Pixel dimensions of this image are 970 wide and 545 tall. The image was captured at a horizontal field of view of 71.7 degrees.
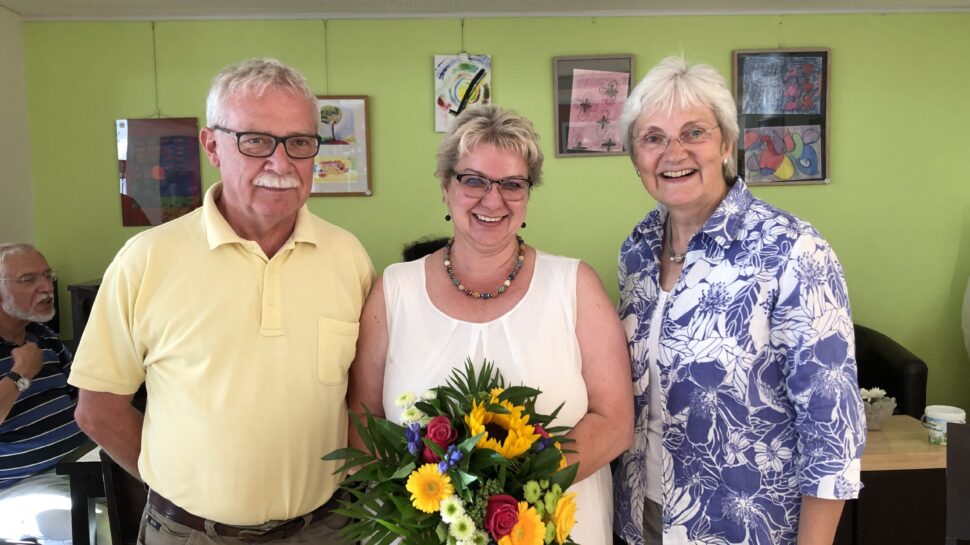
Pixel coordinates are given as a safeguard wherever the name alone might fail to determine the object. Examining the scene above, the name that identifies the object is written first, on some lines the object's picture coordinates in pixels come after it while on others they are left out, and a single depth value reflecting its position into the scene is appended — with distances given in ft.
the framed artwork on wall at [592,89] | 13.69
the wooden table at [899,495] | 8.95
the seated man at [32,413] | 9.08
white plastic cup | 9.22
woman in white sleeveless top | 5.10
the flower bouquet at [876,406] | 9.68
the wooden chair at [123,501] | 6.77
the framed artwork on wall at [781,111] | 13.84
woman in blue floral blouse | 4.63
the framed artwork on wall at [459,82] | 13.66
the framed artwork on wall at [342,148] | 13.69
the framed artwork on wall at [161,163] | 13.82
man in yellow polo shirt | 4.94
